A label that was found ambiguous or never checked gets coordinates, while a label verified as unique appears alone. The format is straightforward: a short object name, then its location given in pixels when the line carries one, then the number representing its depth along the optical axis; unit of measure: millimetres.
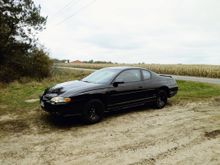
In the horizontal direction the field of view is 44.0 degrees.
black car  7293
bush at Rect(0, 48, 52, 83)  19234
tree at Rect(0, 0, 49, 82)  19109
